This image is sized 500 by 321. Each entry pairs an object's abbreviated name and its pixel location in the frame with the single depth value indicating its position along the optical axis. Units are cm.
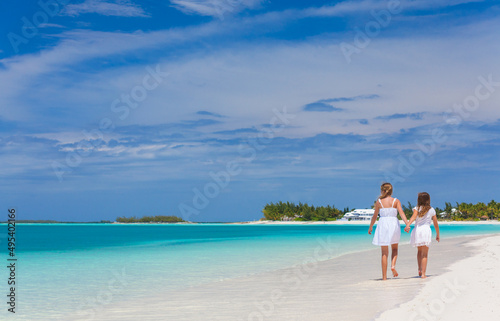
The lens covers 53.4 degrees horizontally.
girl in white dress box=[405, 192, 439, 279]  1204
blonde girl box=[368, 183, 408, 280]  1170
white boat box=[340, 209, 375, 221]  18582
